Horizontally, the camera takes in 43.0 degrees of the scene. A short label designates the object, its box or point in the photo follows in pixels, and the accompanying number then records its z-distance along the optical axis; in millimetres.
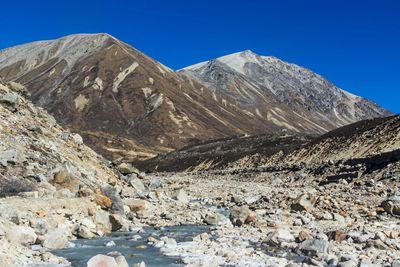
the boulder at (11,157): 28308
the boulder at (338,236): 19891
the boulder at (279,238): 19848
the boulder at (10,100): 37031
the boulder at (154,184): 48281
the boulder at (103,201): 25922
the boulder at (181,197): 37584
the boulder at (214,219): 28033
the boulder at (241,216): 26266
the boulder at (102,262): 14109
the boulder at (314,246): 17562
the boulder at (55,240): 18891
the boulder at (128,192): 35184
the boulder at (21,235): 17547
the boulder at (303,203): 29312
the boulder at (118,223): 24156
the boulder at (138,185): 41850
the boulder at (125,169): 48219
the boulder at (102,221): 23456
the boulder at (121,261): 14703
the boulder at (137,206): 29172
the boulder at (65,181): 27986
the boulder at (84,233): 21609
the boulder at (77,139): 42981
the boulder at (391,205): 27141
